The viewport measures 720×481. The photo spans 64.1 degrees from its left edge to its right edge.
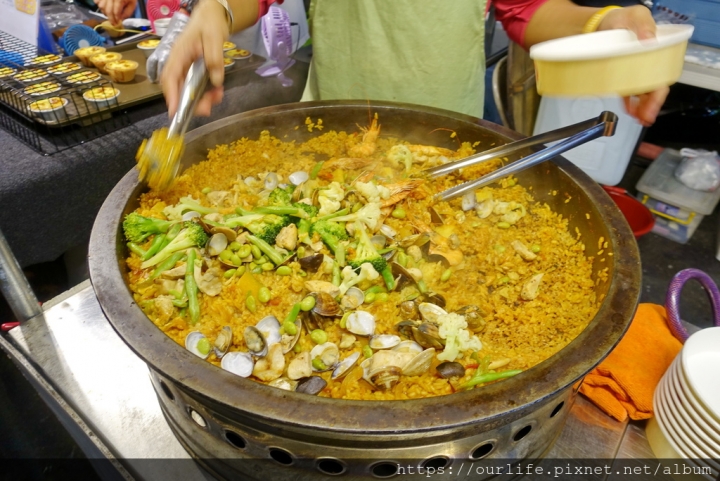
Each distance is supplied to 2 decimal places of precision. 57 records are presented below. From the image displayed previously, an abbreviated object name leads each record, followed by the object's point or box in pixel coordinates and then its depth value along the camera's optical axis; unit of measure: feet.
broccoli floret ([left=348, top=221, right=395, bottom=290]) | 2.35
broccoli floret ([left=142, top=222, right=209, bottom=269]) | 2.34
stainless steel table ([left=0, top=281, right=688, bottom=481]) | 2.13
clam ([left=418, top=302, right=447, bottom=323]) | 2.19
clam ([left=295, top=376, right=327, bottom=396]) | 1.94
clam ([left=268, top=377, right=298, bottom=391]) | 1.97
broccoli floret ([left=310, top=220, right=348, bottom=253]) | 2.46
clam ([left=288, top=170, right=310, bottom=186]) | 2.87
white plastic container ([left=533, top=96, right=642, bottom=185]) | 4.77
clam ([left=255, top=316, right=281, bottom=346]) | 2.13
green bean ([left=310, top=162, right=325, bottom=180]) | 2.90
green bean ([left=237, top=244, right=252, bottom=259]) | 2.37
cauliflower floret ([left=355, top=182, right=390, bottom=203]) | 2.66
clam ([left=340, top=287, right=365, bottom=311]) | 2.24
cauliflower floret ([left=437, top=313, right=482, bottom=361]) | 2.05
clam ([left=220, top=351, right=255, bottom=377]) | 1.99
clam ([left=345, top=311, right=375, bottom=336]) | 2.14
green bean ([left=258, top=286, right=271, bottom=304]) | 2.26
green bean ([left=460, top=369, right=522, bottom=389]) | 1.96
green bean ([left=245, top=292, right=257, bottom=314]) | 2.24
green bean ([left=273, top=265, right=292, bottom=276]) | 2.35
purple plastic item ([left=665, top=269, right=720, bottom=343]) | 2.43
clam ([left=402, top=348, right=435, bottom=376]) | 1.97
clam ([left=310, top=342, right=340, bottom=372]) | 2.07
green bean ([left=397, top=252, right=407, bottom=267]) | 2.45
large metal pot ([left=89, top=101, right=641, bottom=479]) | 1.63
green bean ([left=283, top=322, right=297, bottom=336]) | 2.14
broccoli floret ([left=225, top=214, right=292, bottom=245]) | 2.44
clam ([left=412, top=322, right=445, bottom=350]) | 2.08
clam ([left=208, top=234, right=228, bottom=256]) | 2.40
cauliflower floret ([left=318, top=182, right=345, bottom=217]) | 2.61
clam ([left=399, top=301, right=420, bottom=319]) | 2.26
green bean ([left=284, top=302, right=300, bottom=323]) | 2.18
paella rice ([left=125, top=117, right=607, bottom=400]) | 2.06
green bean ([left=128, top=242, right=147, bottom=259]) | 2.33
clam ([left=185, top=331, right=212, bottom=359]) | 2.04
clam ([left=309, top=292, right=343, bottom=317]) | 2.17
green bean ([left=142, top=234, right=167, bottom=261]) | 2.34
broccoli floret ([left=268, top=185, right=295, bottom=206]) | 2.61
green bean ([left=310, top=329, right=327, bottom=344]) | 2.13
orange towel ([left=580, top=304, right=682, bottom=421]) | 2.20
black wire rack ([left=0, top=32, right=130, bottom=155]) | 3.40
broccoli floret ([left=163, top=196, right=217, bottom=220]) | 2.55
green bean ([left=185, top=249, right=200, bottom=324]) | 2.20
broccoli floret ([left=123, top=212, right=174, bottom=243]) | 2.32
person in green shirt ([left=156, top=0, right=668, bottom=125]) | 2.71
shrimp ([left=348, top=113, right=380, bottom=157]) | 3.05
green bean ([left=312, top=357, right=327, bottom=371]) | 2.05
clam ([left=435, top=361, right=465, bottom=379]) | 2.00
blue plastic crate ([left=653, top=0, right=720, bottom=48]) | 4.40
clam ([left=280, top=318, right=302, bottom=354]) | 2.10
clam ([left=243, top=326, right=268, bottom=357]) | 2.06
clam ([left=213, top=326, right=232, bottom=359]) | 2.07
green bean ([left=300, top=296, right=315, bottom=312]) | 2.18
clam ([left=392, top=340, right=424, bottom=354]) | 2.08
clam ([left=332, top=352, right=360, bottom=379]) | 2.01
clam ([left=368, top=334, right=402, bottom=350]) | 2.10
